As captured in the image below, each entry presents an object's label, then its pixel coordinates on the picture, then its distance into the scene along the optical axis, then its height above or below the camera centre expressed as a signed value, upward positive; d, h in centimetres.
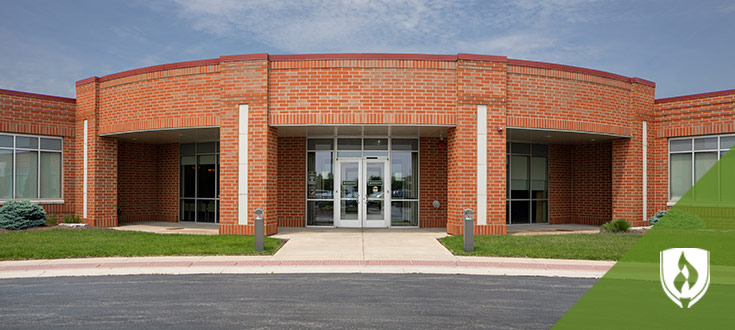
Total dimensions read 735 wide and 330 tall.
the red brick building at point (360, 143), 1468 +91
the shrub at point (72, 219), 1742 -169
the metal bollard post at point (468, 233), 1153 -139
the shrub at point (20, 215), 1576 -144
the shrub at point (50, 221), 1702 -172
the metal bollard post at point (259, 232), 1152 -139
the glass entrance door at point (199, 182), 1889 -48
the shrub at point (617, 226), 1552 -168
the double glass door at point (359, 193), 1744 -78
